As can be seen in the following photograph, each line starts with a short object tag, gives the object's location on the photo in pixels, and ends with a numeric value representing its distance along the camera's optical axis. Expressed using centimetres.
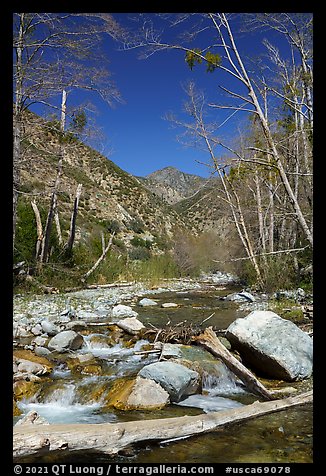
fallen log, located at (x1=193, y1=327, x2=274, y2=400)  420
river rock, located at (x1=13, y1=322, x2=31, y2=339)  659
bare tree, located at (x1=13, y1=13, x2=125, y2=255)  457
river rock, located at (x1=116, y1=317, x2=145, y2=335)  692
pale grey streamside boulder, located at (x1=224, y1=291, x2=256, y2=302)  1127
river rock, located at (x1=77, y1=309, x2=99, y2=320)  864
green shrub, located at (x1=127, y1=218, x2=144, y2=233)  3768
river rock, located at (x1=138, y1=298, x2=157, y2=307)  1071
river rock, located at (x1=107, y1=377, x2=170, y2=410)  392
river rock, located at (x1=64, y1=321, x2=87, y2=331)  737
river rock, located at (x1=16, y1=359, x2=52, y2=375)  471
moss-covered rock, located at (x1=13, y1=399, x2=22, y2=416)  373
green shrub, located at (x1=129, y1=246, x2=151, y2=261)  2594
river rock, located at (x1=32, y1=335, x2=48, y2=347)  607
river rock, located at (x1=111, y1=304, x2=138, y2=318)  906
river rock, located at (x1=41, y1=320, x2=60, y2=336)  677
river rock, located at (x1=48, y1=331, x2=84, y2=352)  588
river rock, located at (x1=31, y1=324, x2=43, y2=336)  684
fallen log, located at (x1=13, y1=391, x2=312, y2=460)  229
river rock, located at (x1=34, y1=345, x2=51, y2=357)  563
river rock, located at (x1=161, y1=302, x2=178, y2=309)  1038
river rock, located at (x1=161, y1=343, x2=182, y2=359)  512
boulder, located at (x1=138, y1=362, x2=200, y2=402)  411
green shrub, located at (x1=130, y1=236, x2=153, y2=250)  3372
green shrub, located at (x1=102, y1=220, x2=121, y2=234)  3125
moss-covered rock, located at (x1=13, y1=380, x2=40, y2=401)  419
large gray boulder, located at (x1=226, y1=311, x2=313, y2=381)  468
